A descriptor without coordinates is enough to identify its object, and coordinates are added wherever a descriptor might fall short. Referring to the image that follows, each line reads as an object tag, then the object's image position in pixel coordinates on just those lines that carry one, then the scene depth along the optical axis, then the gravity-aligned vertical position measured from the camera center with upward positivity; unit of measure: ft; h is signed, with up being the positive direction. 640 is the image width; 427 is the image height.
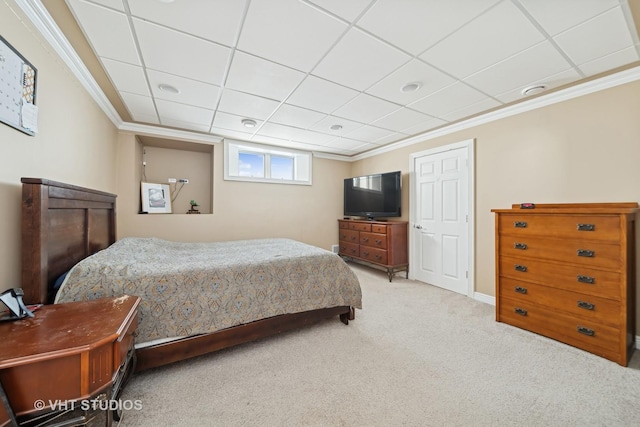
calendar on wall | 4.11 +2.36
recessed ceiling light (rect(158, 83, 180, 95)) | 7.49 +4.18
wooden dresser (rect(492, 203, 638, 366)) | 5.89 -1.71
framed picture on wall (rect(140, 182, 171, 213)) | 11.72 +0.87
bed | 4.53 -1.61
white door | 10.75 -0.23
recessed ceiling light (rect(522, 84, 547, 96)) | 7.45 +4.14
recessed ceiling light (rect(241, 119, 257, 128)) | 10.43 +4.21
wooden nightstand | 2.78 -1.86
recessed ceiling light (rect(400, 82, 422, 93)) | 7.40 +4.18
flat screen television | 13.28 +1.23
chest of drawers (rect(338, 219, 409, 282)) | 12.69 -1.69
